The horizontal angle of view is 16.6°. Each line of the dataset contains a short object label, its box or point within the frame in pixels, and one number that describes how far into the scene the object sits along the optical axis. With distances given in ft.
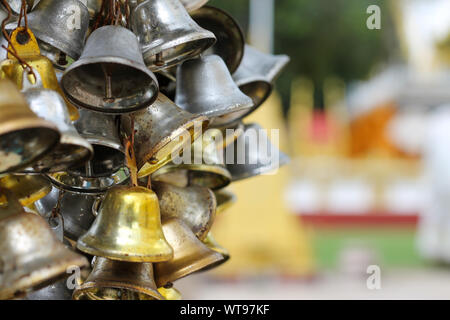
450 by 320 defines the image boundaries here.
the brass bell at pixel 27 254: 2.55
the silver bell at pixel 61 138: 2.58
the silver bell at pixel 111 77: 2.67
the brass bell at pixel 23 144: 2.56
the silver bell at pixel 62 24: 2.77
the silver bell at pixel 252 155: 3.23
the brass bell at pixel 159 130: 2.78
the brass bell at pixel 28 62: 2.62
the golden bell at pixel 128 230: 2.69
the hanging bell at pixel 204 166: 3.04
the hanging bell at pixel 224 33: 3.00
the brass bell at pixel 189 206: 2.95
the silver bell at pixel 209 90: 2.92
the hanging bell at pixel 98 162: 2.78
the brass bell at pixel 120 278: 2.76
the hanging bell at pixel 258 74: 3.11
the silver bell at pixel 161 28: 2.80
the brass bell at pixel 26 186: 2.73
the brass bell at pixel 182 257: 2.85
